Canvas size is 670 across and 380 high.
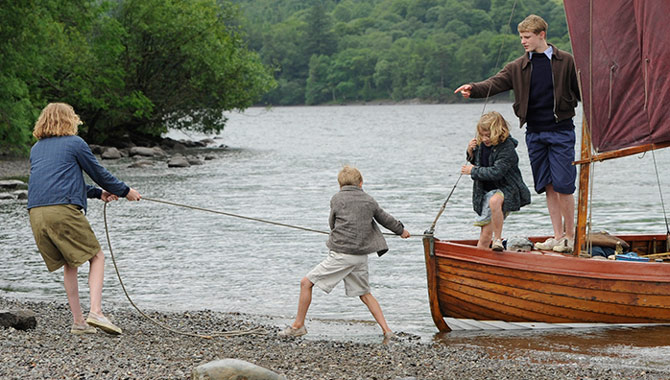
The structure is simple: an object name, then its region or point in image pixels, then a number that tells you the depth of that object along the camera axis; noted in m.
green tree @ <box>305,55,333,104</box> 181.12
